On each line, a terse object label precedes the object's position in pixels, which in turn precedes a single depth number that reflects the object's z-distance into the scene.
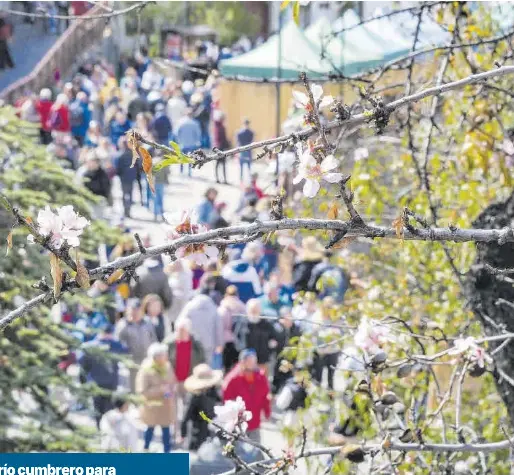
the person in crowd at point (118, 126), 18.95
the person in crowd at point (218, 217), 13.12
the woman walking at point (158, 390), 9.44
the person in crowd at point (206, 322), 10.50
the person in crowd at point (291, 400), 8.42
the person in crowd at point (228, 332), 10.69
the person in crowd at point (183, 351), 10.05
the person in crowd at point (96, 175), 15.12
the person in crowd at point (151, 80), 25.43
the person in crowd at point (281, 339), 10.42
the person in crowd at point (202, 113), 21.36
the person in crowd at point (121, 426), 9.02
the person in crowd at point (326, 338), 6.66
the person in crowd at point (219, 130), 20.62
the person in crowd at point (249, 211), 12.40
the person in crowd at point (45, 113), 19.67
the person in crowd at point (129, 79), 24.21
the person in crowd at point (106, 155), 16.28
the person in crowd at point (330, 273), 10.23
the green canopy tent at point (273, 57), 15.11
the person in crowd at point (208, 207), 13.42
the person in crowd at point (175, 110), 20.86
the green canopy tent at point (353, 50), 13.59
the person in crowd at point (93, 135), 18.17
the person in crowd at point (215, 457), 7.63
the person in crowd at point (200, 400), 9.20
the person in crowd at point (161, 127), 18.69
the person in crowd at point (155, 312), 10.80
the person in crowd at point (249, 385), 9.05
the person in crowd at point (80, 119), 20.38
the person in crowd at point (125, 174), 16.02
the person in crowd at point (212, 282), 11.34
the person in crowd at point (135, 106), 21.27
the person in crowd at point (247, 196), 14.61
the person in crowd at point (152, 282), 11.78
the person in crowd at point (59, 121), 19.33
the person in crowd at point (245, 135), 18.61
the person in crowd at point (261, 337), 10.52
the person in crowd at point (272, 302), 11.08
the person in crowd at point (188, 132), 17.83
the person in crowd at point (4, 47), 27.44
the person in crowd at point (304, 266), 11.52
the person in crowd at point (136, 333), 10.41
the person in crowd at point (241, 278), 11.79
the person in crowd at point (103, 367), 9.04
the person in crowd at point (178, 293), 12.14
